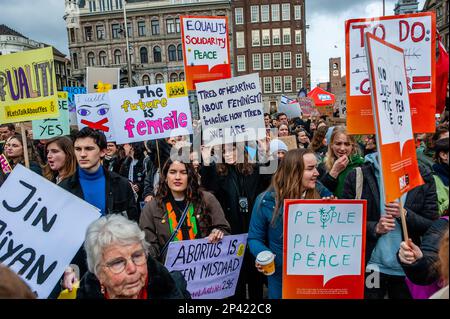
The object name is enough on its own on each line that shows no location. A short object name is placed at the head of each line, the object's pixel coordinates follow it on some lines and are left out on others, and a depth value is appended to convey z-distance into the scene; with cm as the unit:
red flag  297
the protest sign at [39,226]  218
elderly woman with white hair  188
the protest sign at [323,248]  239
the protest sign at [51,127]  546
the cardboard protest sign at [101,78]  807
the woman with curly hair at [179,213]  275
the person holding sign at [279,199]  270
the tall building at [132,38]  5209
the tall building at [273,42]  5031
